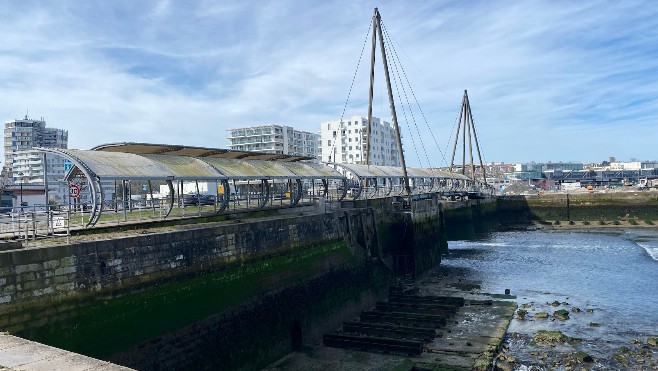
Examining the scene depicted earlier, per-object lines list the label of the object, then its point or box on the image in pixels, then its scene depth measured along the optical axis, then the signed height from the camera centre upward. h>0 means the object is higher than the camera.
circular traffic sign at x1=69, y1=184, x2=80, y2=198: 23.58 +0.44
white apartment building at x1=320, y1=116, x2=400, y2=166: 145.38 +14.96
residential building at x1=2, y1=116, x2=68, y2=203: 164.88 +21.55
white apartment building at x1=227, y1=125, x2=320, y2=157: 148.75 +16.57
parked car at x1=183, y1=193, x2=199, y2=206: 40.53 -0.45
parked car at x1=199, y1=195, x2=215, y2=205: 40.06 -0.43
